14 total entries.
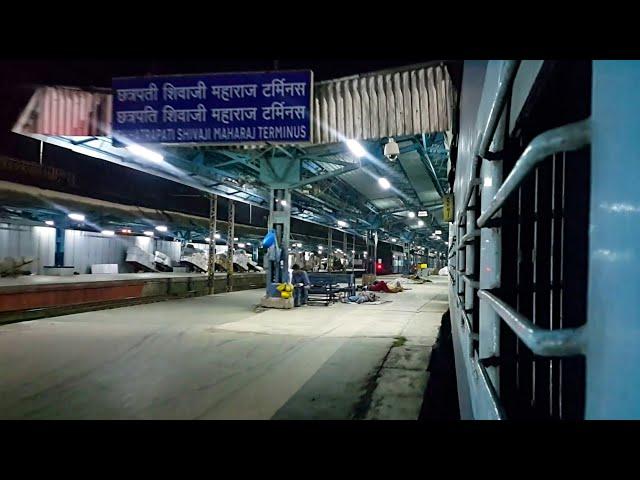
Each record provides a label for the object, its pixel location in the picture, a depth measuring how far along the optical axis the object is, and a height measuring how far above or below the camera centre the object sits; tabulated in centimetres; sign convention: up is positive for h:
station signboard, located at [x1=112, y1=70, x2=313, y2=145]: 621 +228
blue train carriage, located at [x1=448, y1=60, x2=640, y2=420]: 53 +2
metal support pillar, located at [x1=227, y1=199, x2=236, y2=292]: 1499 -2
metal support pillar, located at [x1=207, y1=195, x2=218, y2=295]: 1393 +19
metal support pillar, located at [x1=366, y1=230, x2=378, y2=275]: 2189 -18
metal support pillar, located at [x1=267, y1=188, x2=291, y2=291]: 1025 +40
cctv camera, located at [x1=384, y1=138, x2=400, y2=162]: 779 +205
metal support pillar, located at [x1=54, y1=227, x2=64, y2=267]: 1628 -31
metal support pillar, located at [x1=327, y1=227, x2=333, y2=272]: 2472 -55
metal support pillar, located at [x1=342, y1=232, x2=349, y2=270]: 3022 +36
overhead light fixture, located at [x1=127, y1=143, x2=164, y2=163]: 855 +211
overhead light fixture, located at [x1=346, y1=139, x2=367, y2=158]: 822 +221
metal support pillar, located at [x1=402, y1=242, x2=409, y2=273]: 3177 -92
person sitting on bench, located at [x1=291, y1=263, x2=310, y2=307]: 1068 -110
